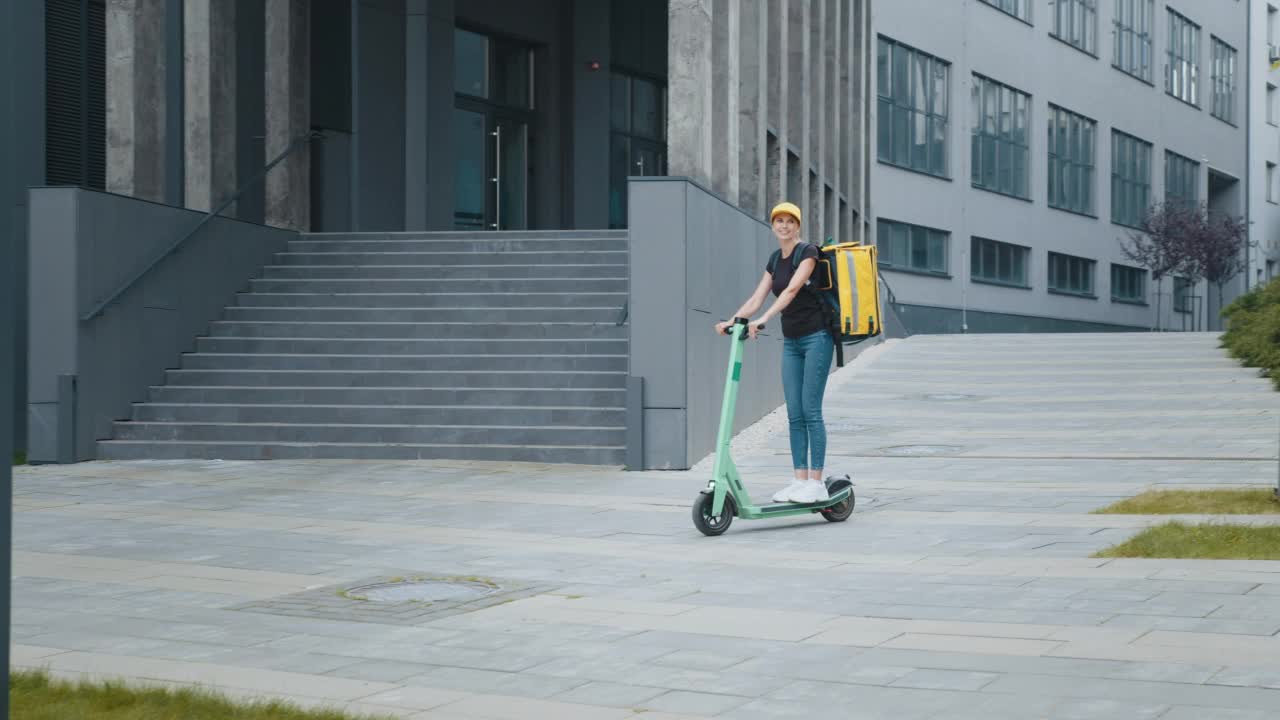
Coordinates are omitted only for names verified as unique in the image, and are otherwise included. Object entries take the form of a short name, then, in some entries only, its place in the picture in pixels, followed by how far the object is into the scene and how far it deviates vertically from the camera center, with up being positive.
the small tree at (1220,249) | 54.69 +4.06
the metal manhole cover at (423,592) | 7.28 -1.08
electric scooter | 9.28 -0.80
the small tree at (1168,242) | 54.28 +4.22
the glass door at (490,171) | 28.16 +3.53
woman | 9.80 +0.04
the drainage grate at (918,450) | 14.86 -0.83
